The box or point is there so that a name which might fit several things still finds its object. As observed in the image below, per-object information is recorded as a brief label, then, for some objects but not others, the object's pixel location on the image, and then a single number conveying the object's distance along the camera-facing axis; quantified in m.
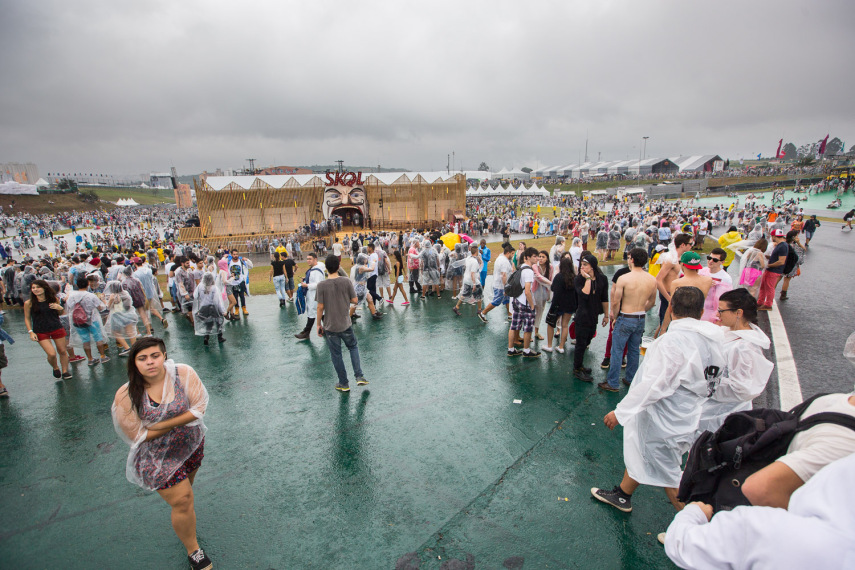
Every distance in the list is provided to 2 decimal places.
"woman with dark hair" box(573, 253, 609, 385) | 5.17
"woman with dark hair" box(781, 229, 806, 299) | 7.93
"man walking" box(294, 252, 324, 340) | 7.08
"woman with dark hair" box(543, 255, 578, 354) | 5.67
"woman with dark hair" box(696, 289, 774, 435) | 2.91
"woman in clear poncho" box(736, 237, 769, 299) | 7.55
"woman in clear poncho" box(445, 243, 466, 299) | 9.94
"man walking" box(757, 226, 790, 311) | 7.40
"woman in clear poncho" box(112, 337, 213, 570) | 2.56
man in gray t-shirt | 5.04
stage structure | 29.04
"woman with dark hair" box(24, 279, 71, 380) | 5.70
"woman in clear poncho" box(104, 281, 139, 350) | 6.80
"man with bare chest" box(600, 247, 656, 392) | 4.45
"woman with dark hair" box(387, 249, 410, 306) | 9.52
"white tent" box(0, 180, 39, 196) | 55.29
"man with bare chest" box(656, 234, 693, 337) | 5.37
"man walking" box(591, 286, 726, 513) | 2.74
